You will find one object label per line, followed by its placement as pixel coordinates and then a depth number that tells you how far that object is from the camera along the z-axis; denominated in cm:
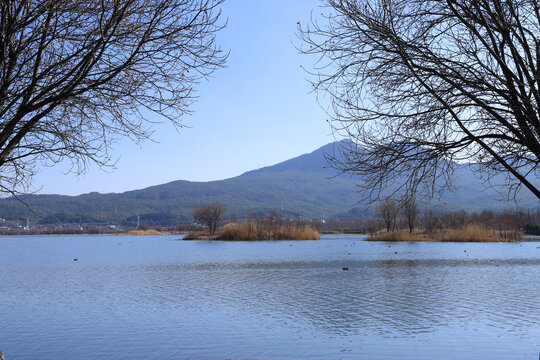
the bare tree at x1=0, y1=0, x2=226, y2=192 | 551
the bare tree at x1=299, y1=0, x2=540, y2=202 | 566
